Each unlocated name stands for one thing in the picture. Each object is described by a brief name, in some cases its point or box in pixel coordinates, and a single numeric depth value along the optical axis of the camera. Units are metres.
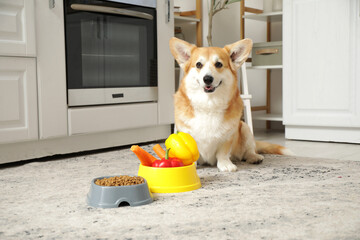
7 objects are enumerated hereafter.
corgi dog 2.05
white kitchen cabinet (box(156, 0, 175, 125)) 3.09
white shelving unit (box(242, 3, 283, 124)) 3.48
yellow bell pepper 1.85
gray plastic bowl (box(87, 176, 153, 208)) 1.45
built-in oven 2.56
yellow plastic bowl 1.67
